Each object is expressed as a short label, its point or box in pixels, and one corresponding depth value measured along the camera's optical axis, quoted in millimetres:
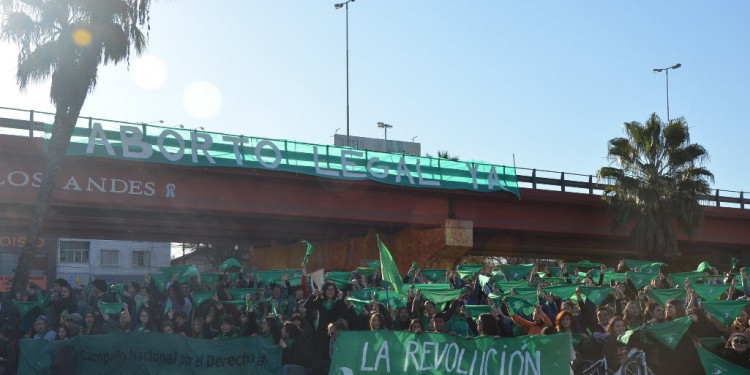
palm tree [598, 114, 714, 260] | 34531
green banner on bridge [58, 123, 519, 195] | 26547
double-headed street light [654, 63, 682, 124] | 51875
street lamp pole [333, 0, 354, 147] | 43062
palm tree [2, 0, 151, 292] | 20844
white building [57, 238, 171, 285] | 66250
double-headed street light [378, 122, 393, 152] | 63938
